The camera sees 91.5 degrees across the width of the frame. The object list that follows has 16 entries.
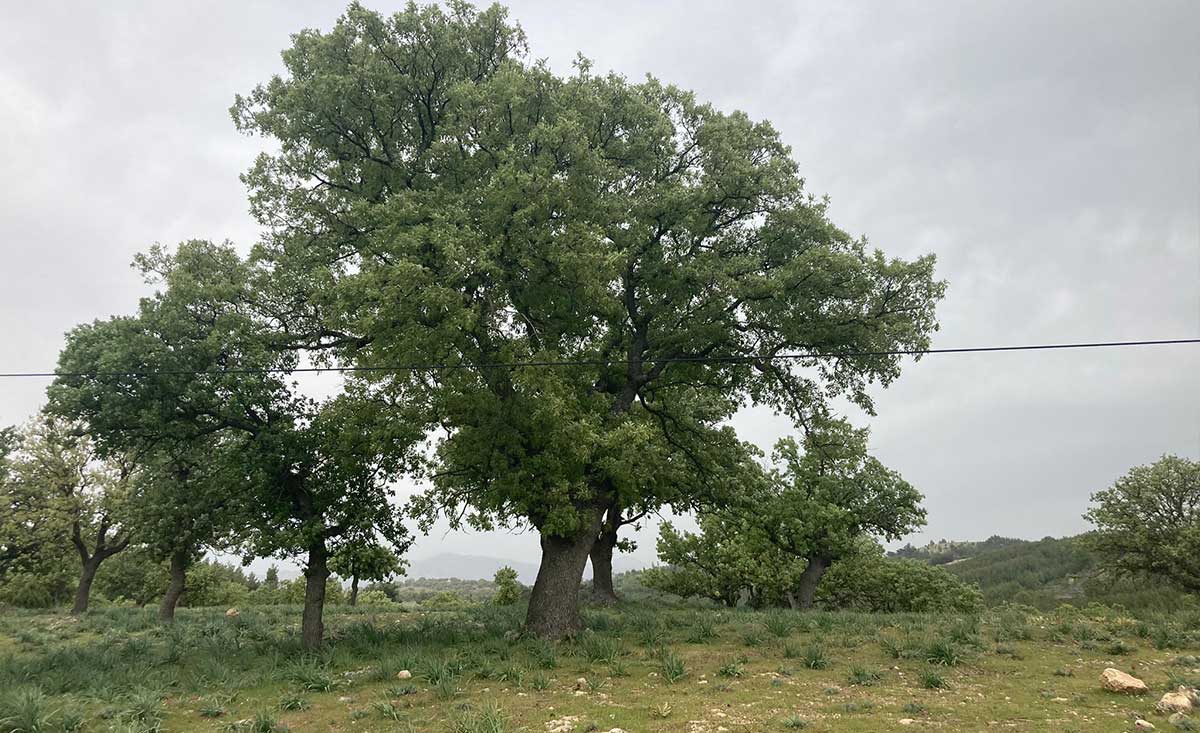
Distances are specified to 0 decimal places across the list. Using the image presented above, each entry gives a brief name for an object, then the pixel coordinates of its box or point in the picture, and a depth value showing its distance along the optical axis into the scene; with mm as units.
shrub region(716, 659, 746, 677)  10812
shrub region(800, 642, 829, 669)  11331
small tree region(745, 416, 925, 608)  26812
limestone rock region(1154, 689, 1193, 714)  7797
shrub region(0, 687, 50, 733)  8484
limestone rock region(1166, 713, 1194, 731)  7190
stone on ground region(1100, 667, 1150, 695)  8789
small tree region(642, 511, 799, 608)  29750
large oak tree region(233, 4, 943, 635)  12945
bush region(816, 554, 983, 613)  31953
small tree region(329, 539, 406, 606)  14016
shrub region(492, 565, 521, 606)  31250
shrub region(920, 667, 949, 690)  9617
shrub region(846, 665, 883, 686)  10008
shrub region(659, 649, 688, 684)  10656
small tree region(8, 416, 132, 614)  27750
